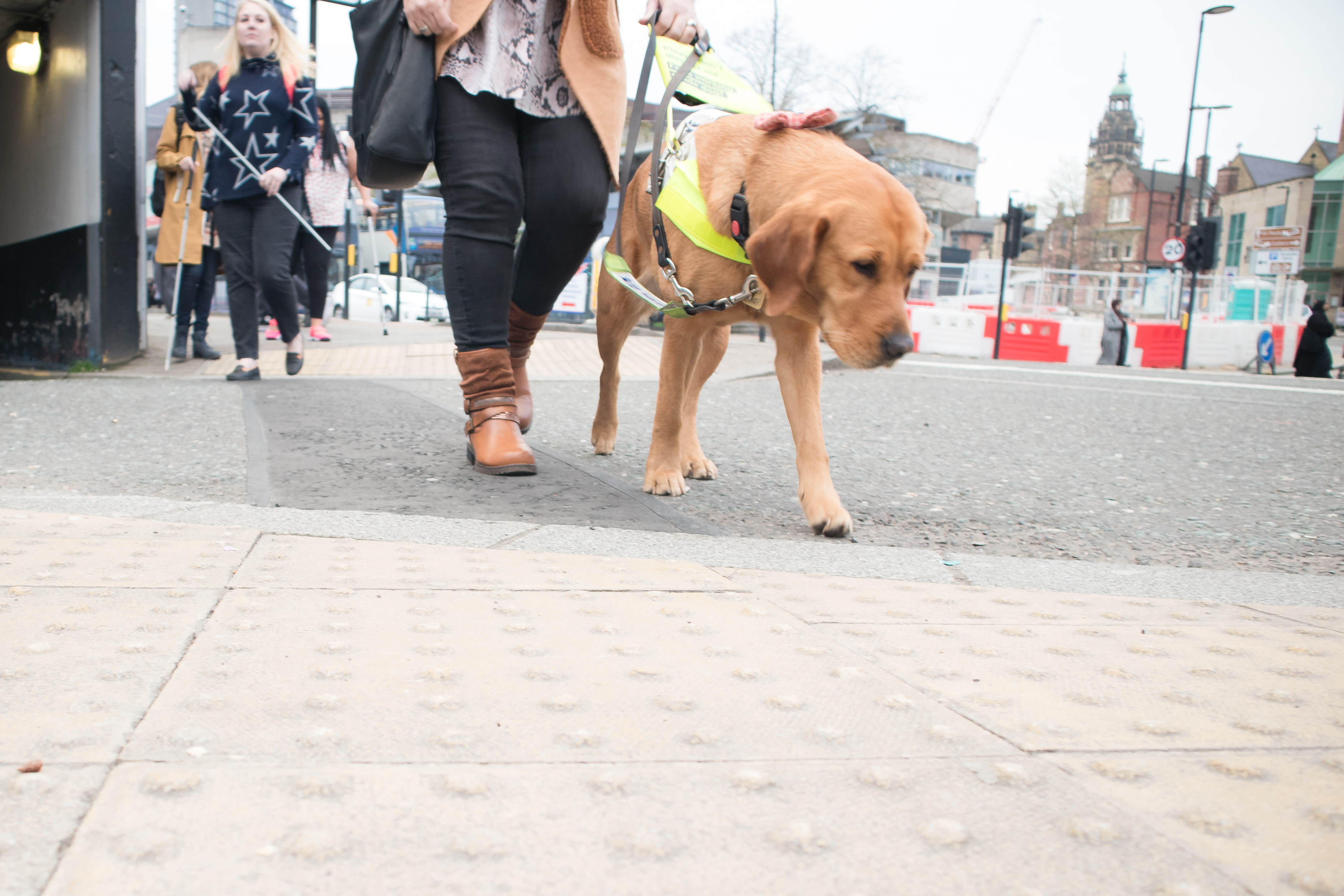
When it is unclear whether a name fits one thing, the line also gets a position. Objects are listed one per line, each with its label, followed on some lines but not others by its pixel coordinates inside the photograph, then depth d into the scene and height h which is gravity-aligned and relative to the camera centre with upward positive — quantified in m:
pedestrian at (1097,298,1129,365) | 19.03 +0.24
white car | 20.64 +0.17
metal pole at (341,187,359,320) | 13.25 +0.81
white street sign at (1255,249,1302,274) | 36.06 +3.51
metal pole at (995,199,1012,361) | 17.70 +0.52
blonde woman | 5.33 +0.82
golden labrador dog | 2.47 +0.16
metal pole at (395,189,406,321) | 15.80 +1.33
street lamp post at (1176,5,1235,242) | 28.69 +7.09
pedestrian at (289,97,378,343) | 6.32 +0.77
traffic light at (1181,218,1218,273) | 21.95 +2.43
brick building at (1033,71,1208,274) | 70.25 +13.05
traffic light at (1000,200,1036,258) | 20.80 +2.48
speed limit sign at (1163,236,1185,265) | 27.05 +2.83
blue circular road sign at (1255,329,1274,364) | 21.28 +0.29
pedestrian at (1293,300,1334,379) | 16.91 +0.22
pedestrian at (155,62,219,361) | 6.78 +0.51
